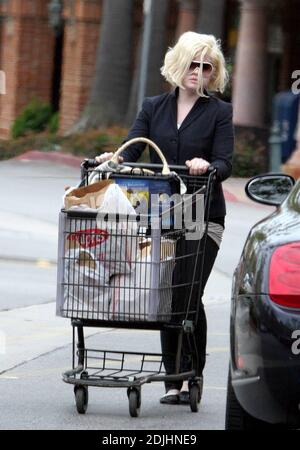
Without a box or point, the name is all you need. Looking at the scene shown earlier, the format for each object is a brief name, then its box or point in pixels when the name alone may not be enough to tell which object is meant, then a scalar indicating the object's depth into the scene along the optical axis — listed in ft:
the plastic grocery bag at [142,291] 41.22
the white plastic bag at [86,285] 41.61
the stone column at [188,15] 204.76
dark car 32.48
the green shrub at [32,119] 233.49
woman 44.40
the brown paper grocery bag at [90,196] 42.10
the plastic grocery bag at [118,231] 41.32
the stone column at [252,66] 181.22
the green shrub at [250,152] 164.86
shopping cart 41.30
